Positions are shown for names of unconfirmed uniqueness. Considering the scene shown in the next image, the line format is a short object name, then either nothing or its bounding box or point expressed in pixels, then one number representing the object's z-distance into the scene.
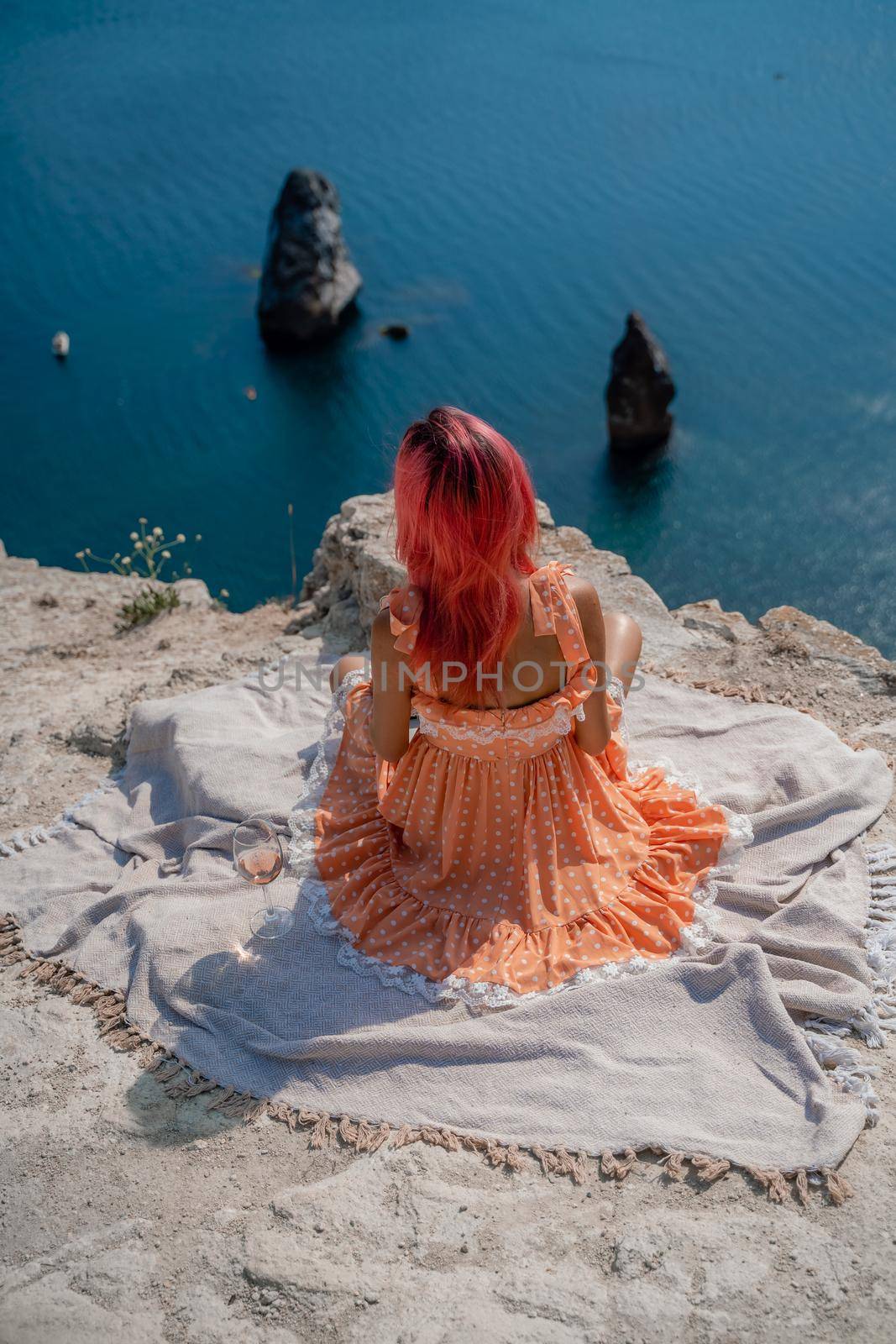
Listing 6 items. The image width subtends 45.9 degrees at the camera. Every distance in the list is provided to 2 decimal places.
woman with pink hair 3.02
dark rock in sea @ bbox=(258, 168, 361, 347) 14.28
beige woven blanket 2.97
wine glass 3.54
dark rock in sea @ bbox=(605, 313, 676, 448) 11.34
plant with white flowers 9.60
